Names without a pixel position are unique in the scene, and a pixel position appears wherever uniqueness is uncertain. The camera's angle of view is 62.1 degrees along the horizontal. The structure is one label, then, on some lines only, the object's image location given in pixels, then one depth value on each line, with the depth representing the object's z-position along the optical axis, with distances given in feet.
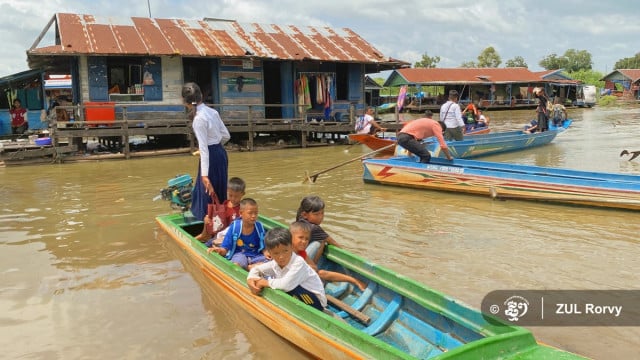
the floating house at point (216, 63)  49.52
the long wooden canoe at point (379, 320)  9.57
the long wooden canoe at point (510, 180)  25.17
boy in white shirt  12.46
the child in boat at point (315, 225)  15.51
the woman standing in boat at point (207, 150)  16.40
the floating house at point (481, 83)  127.65
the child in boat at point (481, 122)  57.41
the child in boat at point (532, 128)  54.75
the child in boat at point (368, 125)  50.88
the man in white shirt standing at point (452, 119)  41.37
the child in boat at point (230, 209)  17.10
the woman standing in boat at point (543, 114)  52.01
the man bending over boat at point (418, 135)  31.94
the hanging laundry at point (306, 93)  58.54
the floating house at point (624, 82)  164.55
